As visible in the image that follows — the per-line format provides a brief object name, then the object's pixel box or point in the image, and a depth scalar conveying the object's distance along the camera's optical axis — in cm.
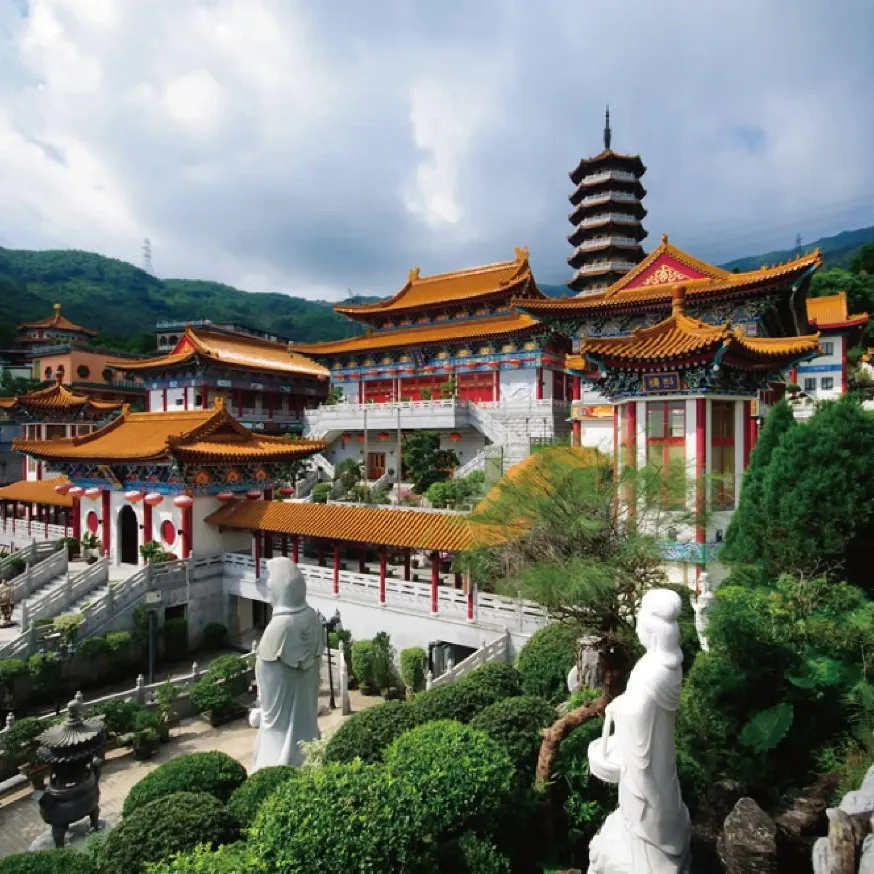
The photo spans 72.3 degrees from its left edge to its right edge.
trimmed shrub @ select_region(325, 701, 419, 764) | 743
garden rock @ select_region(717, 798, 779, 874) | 539
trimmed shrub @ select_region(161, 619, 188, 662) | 1716
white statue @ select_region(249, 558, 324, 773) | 834
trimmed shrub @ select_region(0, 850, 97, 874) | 611
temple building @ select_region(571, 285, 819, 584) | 1246
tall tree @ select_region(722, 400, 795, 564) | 920
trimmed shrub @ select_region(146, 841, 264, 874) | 500
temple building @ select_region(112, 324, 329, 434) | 3519
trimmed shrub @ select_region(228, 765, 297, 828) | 681
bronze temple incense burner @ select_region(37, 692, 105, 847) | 816
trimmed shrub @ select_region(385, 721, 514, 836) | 596
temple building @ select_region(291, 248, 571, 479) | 2803
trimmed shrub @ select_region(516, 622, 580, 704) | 1024
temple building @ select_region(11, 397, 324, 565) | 1873
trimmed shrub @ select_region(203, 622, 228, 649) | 1819
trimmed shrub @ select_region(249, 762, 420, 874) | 516
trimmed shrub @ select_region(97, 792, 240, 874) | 594
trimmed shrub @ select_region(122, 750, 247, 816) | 774
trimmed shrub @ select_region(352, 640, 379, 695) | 1430
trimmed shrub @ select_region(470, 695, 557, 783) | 728
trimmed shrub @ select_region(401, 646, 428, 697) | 1352
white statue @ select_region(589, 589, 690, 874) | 504
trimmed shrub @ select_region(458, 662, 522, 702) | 886
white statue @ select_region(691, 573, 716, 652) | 927
